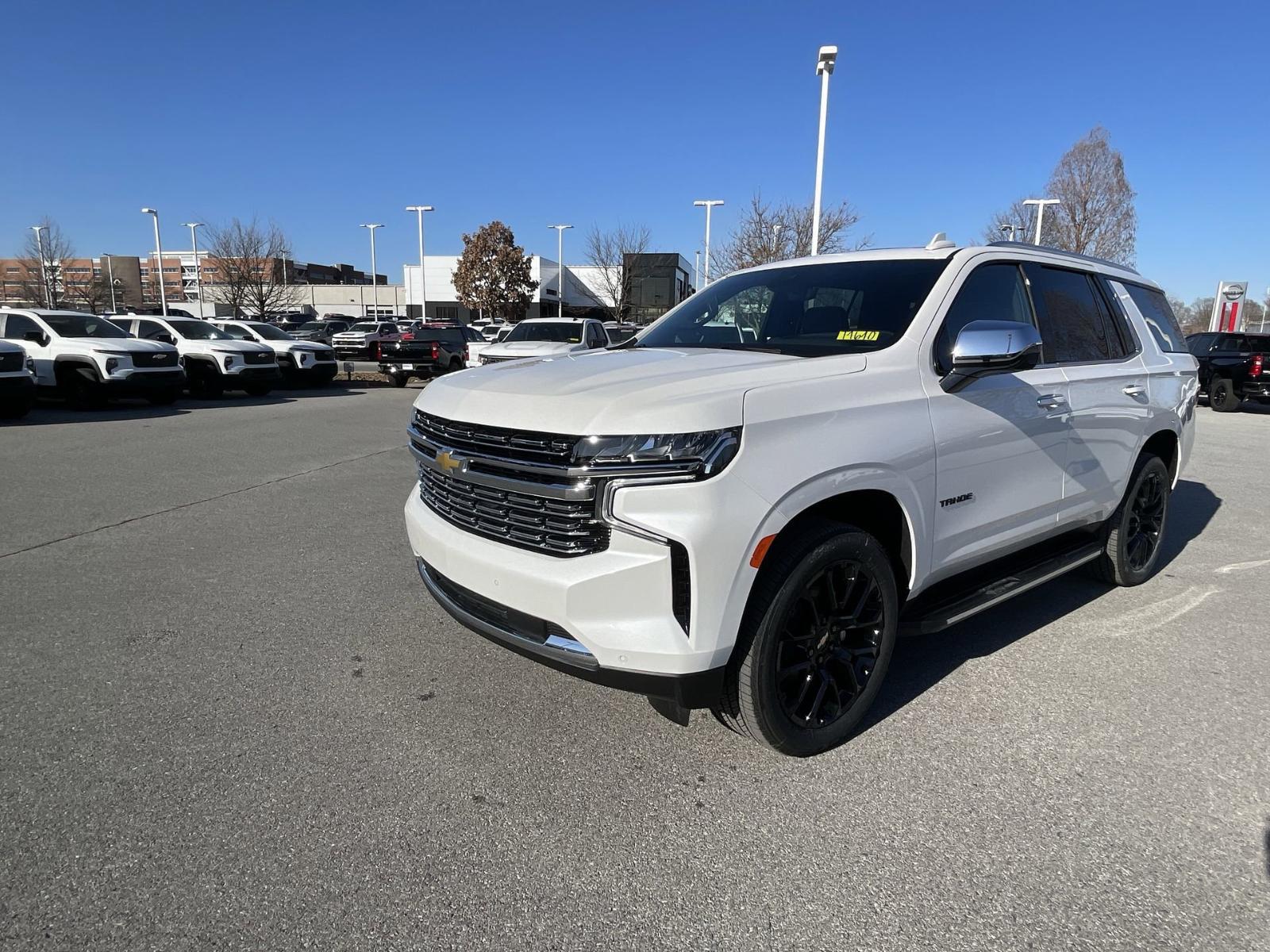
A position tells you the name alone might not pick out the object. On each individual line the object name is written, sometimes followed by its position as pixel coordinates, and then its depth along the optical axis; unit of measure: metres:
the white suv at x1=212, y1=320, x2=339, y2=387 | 19.62
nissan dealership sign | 31.83
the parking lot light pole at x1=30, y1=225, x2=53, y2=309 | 51.34
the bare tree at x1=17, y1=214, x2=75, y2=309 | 51.41
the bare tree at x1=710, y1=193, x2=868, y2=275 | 27.28
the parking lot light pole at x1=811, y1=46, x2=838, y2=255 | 17.73
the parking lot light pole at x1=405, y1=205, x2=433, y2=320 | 62.49
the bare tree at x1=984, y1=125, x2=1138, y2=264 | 38.03
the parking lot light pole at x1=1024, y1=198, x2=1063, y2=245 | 32.75
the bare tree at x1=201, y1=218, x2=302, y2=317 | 49.28
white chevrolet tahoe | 2.46
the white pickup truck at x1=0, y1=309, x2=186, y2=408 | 14.01
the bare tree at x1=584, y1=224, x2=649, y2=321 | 43.97
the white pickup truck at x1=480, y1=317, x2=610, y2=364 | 14.42
